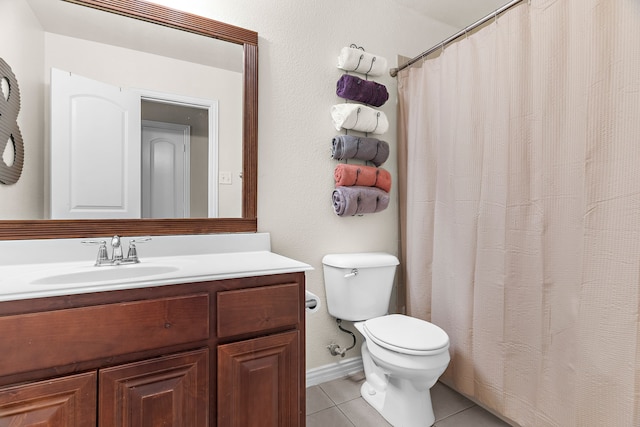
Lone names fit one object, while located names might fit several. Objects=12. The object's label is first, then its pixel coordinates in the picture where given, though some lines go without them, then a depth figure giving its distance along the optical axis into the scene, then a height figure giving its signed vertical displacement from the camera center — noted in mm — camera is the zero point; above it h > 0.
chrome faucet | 1165 -177
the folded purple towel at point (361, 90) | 1790 +719
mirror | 1229 +374
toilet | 1362 -589
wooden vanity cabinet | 792 -441
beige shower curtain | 1046 +8
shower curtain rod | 1408 +937
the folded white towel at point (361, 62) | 1783 +885
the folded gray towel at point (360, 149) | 1781 +372
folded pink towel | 1781 +209
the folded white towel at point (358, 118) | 1769 +548
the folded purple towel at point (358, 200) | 1770 +66
